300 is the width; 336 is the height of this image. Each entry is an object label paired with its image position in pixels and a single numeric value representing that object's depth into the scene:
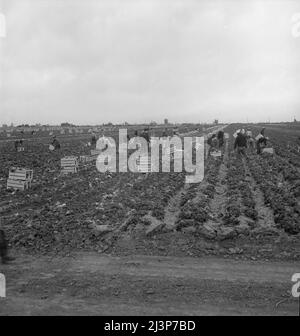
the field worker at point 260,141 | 24.69
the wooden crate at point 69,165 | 18.73
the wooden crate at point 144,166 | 18.14
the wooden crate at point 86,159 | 23.22
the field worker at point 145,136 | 28.05
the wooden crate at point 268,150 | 24.70
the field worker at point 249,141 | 30.11
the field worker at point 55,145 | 29.63
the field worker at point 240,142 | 24.00
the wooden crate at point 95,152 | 25.98
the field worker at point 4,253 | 7.60
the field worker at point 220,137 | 27.08
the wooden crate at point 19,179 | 14.74
